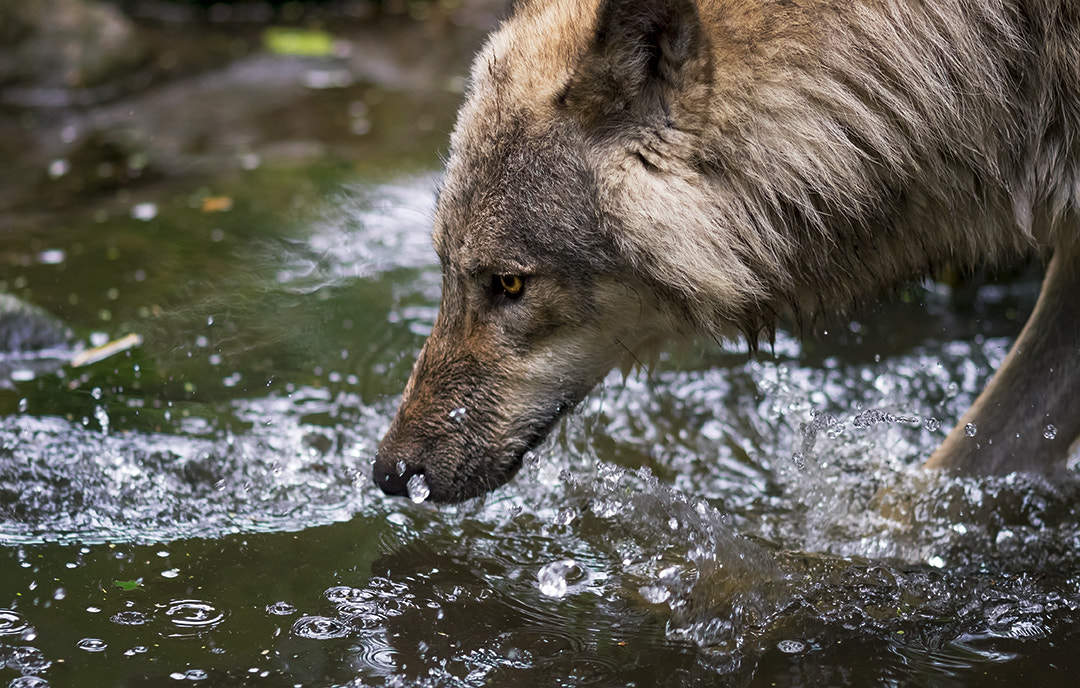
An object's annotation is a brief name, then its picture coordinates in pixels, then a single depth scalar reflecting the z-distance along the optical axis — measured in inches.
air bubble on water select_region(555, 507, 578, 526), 145.4
